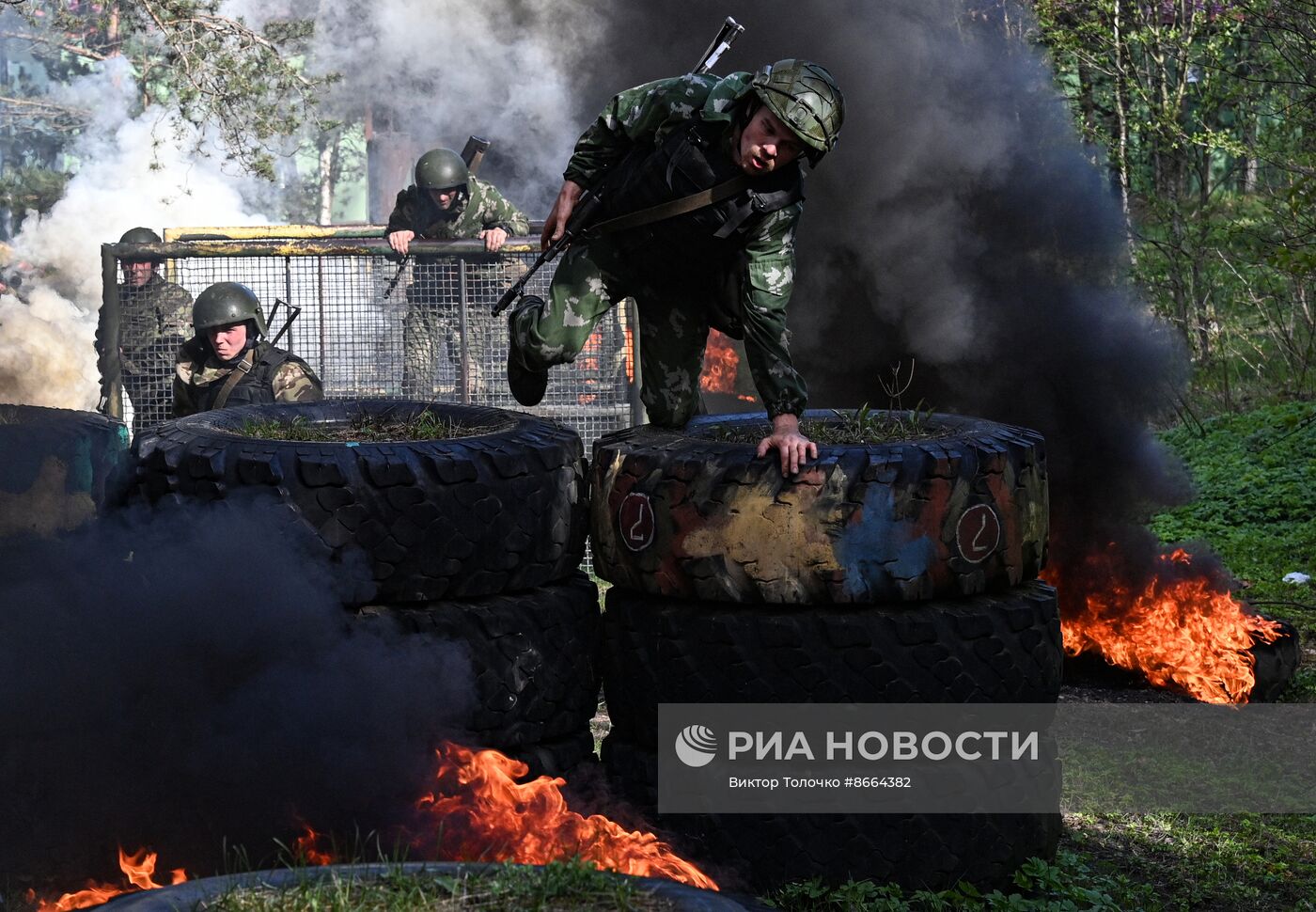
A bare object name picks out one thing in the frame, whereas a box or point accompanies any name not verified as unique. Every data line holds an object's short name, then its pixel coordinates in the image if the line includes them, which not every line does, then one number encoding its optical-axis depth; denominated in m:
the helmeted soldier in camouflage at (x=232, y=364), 8.20
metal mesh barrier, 9.06
